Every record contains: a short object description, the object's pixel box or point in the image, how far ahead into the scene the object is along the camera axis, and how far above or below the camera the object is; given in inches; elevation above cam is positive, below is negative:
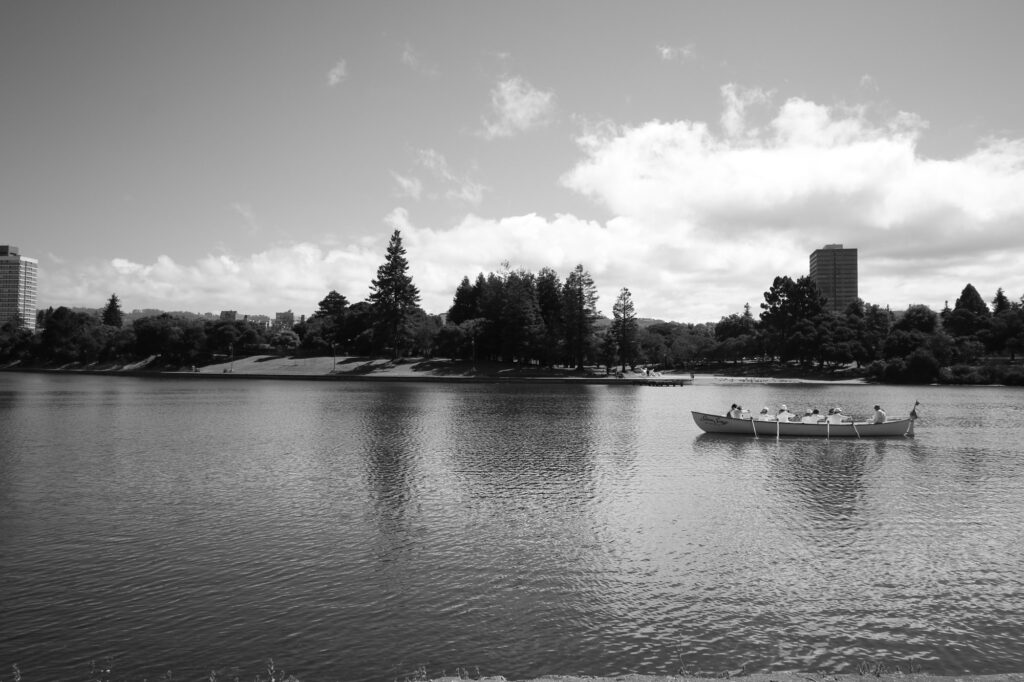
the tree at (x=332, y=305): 7130.9 +570.7
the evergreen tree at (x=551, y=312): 4813.0 +370.4
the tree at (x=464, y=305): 6284.5 +507.9
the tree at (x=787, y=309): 5684.1 +435.0
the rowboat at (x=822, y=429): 1846.7 -214.7
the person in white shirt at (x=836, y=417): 1865.0 -181.5
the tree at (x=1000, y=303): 6840.6 +579.7
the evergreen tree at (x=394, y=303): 5374.0 +453.8
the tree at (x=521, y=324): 4845.0 +245.2
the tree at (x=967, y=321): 5792.3 +324.5
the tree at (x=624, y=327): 5093.5 +232.5
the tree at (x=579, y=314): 4793.3 +322.0
